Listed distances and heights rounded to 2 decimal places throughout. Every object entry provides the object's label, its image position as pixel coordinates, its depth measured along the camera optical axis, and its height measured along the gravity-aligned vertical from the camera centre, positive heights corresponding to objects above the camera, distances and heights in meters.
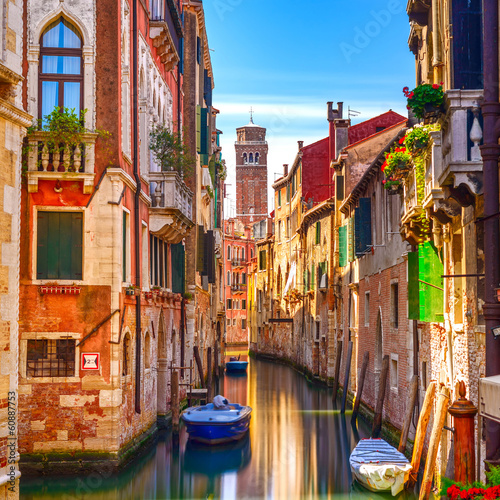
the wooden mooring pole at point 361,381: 20.89 -1.91
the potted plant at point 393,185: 14.04 +2.19
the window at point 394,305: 18.16 +0.07
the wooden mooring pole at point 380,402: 17.81 -2.11
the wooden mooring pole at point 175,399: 19.23 -2.21
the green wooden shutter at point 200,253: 26.42 +1.86
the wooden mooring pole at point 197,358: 25.03 -1.52
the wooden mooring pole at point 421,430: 12.24 -1.89
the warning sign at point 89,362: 13.75 -0.89
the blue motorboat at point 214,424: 18.52 -2.68
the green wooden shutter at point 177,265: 21.60 +1.22
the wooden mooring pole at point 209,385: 23.31 -2.23
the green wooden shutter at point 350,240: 24.43 +2.16
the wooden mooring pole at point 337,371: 26.91 -2.12
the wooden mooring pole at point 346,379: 23.76 -2.14
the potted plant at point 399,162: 12.83 +2.37
